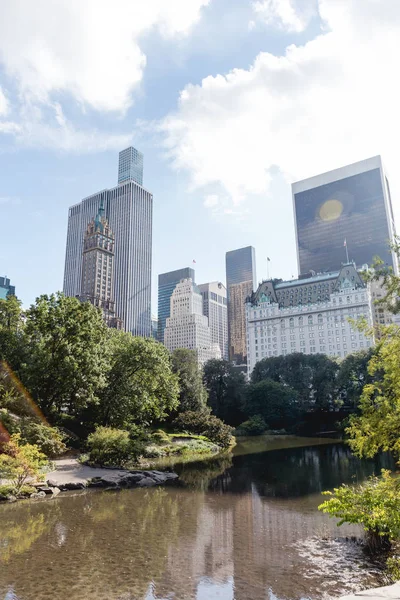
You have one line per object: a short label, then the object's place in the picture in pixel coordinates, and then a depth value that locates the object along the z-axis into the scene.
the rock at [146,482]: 26.63
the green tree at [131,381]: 42.25
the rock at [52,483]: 24.57
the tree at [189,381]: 63.19
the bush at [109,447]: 32.66
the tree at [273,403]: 80.94
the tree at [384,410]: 12.59
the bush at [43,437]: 30.09
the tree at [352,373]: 80.25
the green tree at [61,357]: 37.12
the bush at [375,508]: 12.51
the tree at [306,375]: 89.04
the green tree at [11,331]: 39.59
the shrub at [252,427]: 74.56
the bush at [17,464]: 21.89
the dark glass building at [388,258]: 189.50
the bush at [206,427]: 53.41
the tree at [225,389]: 87.00
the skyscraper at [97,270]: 187.12
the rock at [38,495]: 22.66
